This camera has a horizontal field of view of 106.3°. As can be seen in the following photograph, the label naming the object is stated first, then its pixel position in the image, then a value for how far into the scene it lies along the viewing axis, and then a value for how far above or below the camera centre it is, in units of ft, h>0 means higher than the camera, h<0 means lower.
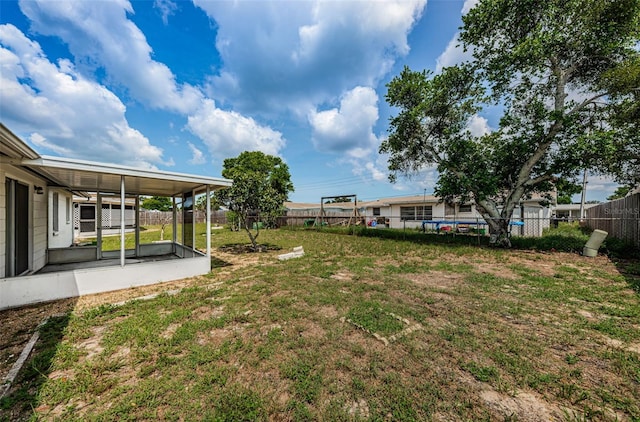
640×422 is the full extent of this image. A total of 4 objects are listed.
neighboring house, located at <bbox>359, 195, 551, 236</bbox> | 47.35 -0.24
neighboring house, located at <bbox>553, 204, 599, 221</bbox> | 93.56 +0.20
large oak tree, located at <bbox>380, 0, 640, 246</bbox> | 25.17 +13.79
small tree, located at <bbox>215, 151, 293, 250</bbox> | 27.81 +1.70
